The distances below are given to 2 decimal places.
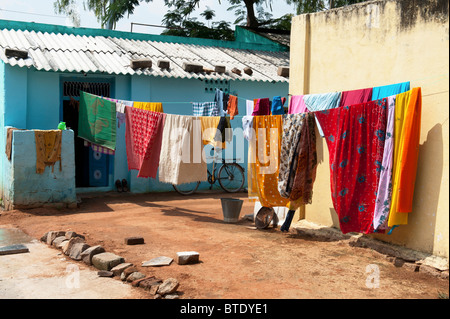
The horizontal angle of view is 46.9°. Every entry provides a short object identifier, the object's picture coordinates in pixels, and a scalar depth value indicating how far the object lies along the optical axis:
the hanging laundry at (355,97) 6.64
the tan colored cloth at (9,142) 9.31
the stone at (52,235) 7.26
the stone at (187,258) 6.11
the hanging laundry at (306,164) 7.35
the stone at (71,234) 7.23
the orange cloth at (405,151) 5.84
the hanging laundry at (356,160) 6.27
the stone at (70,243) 6.69
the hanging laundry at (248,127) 8.12
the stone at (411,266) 5.91
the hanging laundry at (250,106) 8.55
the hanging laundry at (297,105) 7.73
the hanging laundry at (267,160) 7.87
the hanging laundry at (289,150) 7.39
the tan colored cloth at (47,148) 9.36
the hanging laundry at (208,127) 9.37
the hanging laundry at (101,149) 10.21
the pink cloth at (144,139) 9.48
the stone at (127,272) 5.59
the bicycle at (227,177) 12.04
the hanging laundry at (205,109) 10.51
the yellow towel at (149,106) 10.34
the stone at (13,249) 6.65
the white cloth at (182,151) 9.22
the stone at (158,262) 6.08
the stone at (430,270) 5.68
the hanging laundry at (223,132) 9.27
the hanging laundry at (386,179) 6.04
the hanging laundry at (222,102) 10.20
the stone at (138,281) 5.36
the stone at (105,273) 5.72
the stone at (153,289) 5.10
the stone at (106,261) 5.95
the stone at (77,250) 6.47
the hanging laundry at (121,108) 9.84
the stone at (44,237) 7.42
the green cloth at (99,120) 10.09
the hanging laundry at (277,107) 7.96
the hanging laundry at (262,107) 8.27
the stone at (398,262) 6.09
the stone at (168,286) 5.04
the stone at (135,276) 5.47
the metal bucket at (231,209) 8.78
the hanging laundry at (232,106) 9.86
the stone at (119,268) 5.75
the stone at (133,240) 7.12
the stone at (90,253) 6.29
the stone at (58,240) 7.07
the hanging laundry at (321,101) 7.11
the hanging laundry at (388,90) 6.17
